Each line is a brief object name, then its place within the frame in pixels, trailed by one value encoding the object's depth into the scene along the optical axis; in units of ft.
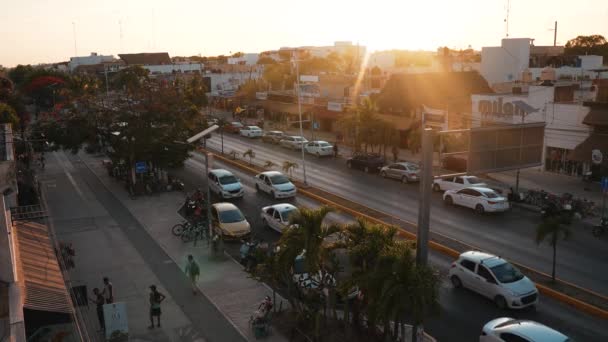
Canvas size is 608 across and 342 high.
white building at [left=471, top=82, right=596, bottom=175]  117.50
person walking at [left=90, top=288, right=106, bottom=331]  50.21
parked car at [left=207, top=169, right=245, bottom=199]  102.99
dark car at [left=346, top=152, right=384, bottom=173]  127.34
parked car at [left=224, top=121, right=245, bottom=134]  213.87
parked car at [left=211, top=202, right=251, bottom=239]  78.23
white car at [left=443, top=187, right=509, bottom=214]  89.20
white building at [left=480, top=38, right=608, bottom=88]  192.44
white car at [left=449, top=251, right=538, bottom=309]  53.36
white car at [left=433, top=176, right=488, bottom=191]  100.11
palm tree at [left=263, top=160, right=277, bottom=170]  128.69
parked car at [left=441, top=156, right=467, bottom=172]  123.95
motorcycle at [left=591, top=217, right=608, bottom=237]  77.97
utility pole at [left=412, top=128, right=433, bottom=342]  40.68
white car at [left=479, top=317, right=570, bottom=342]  41.75
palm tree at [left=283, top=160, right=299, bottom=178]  120.57
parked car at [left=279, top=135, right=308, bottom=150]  164.14
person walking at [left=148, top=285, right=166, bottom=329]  50.95
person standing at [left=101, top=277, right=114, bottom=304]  54.85
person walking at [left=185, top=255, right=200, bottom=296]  58.34
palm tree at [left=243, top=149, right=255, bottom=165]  138.00
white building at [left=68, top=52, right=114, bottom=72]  619.26
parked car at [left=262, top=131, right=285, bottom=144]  177.68
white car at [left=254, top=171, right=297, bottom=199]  102.58
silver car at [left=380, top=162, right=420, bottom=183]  114.32
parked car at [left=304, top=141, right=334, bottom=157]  150.61
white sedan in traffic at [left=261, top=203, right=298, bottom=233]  79.61
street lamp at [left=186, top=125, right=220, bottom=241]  71.66
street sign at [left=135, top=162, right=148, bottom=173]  107.34
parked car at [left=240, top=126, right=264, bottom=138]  198.18
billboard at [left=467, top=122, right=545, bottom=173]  50.39
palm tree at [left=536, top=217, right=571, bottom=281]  58.39
